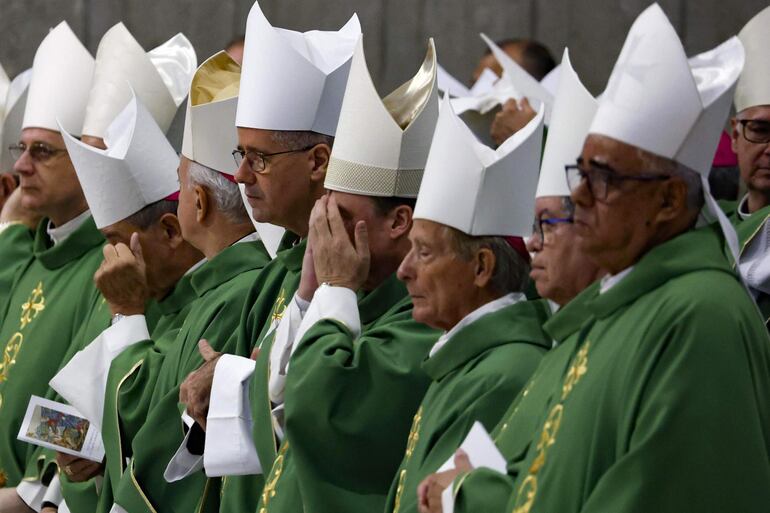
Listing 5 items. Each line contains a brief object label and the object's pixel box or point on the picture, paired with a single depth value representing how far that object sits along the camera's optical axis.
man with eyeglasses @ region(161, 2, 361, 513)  10.20
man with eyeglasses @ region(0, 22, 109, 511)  13.64
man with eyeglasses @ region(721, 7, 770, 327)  9.70
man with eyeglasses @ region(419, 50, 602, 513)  7.27
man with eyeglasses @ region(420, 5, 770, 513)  6.44
